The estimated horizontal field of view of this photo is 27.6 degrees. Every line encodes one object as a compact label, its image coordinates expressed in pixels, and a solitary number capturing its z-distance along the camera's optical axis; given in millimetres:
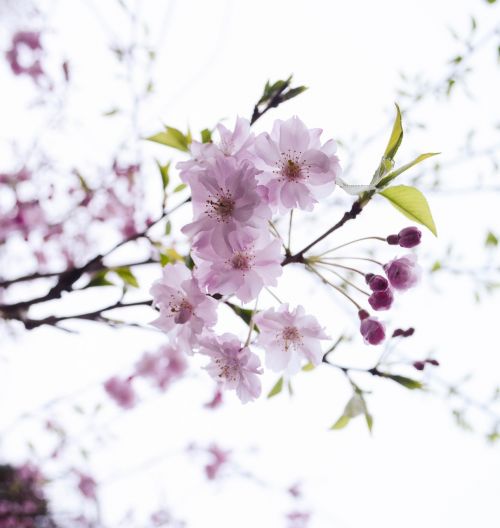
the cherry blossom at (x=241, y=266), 407
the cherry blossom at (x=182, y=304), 423
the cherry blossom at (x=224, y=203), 400
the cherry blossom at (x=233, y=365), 437
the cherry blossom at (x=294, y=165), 413
